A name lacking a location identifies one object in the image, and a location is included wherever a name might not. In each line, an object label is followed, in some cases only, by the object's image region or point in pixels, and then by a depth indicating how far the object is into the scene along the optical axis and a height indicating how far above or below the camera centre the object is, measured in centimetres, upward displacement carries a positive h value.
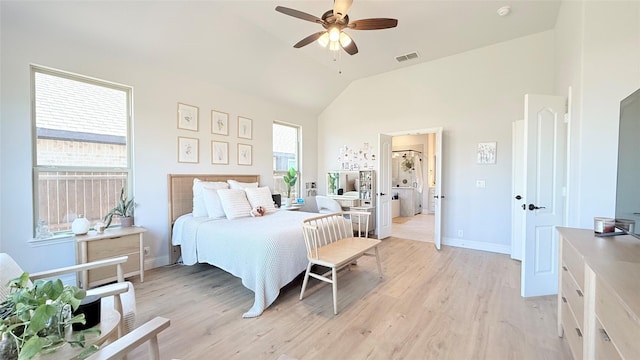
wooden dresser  95 -55
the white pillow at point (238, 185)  398 -15
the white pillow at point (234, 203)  340 -38
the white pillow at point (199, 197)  354 -30
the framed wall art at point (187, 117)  373 +86
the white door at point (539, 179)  269 -4
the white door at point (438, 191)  442 -27
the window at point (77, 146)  274 +33
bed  238 -74
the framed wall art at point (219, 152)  416 +37
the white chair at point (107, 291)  138 -63
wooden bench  246 -78
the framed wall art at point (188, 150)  374 +38
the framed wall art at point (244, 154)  457 +38
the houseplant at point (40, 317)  81 -48
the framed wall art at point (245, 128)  454 +84
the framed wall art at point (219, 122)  413 +86
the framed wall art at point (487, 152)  424 +38
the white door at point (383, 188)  495 -25
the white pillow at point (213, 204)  344 -39
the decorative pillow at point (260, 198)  377 -34
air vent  445 +209
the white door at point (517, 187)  375 -17
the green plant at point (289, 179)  541 -8
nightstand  265 -82
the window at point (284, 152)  536 +50
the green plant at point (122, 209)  307 -42
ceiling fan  238 +150
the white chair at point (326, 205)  472 -56
